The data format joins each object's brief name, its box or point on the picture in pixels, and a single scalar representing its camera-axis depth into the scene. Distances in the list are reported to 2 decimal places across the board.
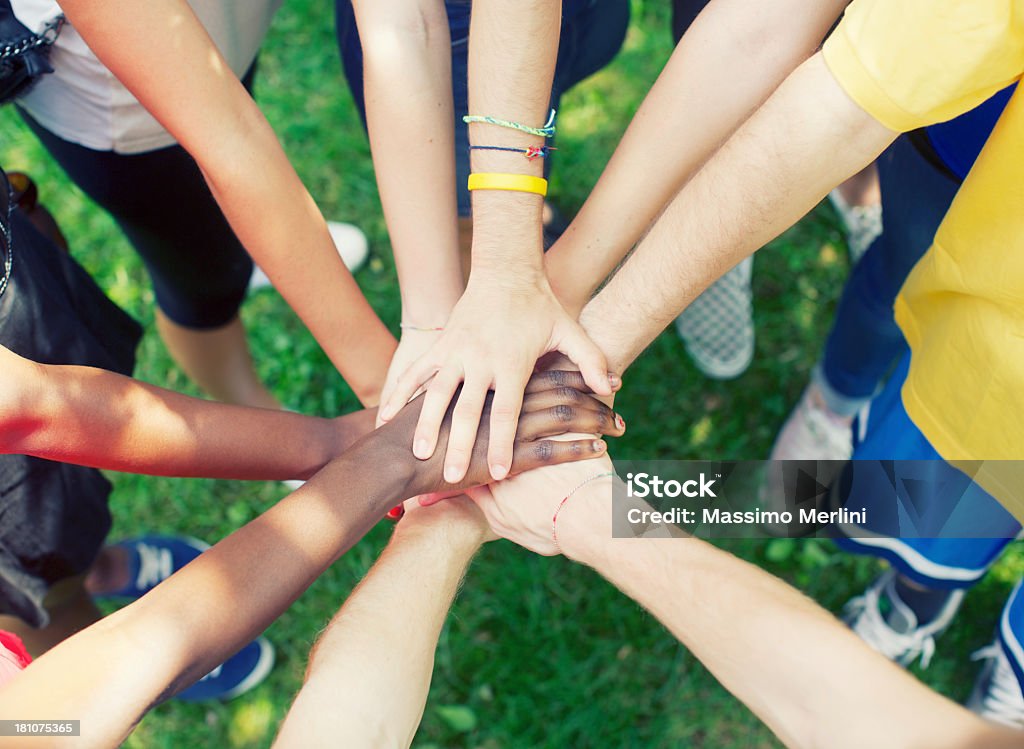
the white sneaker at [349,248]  2.86
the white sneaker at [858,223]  2.72
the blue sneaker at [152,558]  2.23
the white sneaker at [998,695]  1.98
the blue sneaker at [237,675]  2.18
